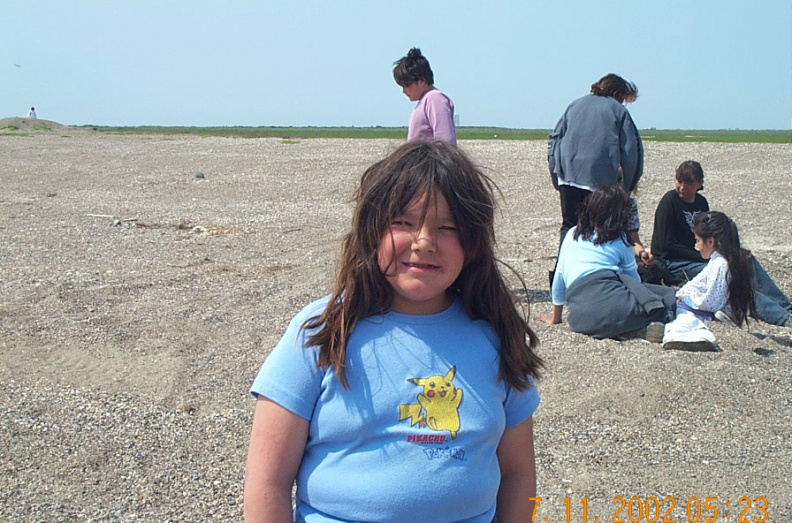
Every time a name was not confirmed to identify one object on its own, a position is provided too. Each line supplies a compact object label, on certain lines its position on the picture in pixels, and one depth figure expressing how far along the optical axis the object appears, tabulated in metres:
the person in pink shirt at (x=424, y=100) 5.68
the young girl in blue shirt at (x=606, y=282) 5.39
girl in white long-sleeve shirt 5.74
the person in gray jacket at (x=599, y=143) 6.04
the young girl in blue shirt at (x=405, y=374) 1.71
